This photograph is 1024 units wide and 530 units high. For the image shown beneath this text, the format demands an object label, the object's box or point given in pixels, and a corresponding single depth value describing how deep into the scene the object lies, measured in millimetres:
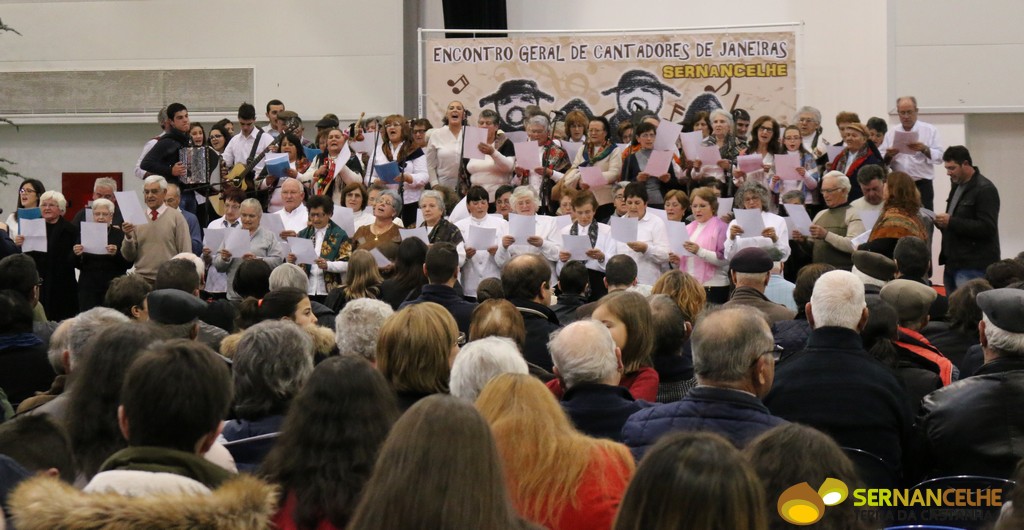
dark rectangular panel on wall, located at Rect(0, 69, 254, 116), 14578
